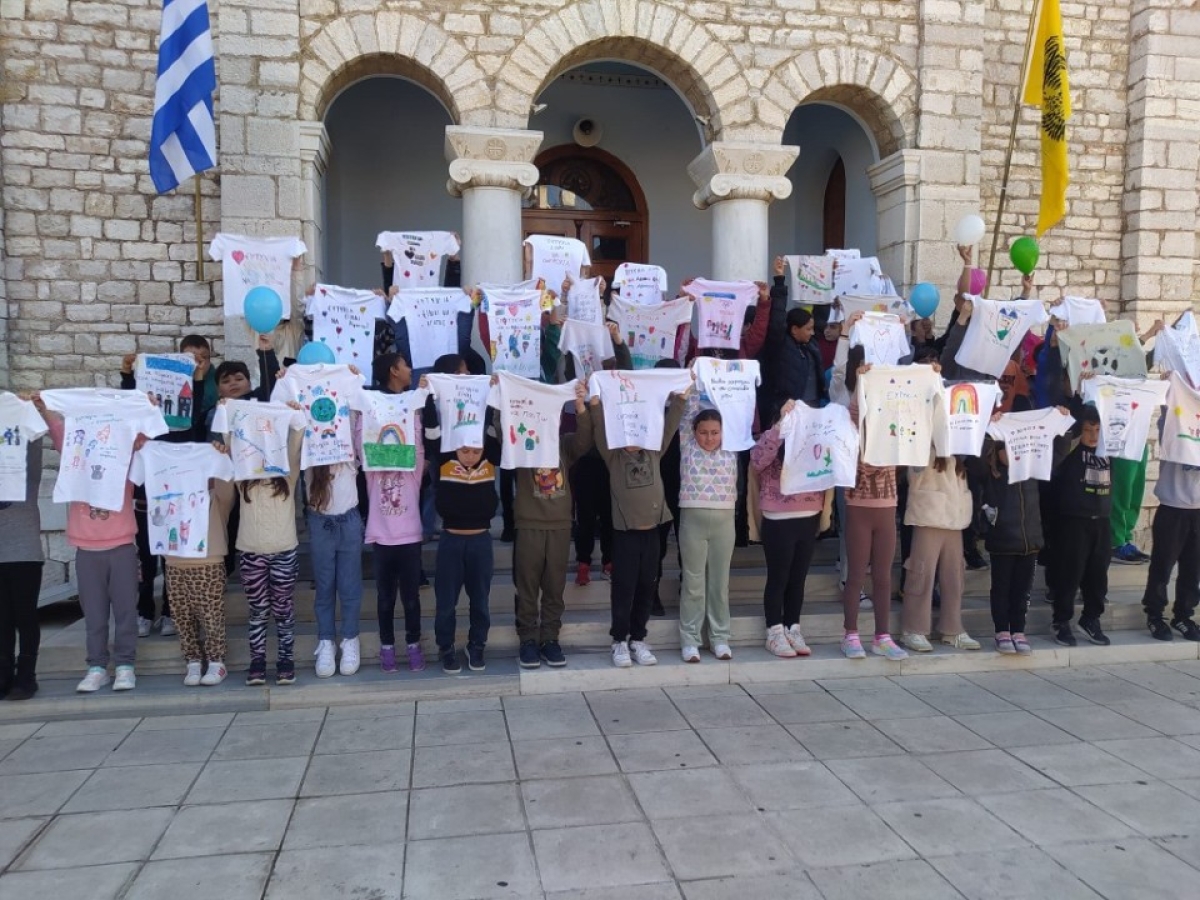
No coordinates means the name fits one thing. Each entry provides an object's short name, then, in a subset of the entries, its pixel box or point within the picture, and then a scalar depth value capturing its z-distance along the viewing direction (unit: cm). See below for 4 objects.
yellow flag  806
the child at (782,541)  595
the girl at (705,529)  581
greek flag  675
